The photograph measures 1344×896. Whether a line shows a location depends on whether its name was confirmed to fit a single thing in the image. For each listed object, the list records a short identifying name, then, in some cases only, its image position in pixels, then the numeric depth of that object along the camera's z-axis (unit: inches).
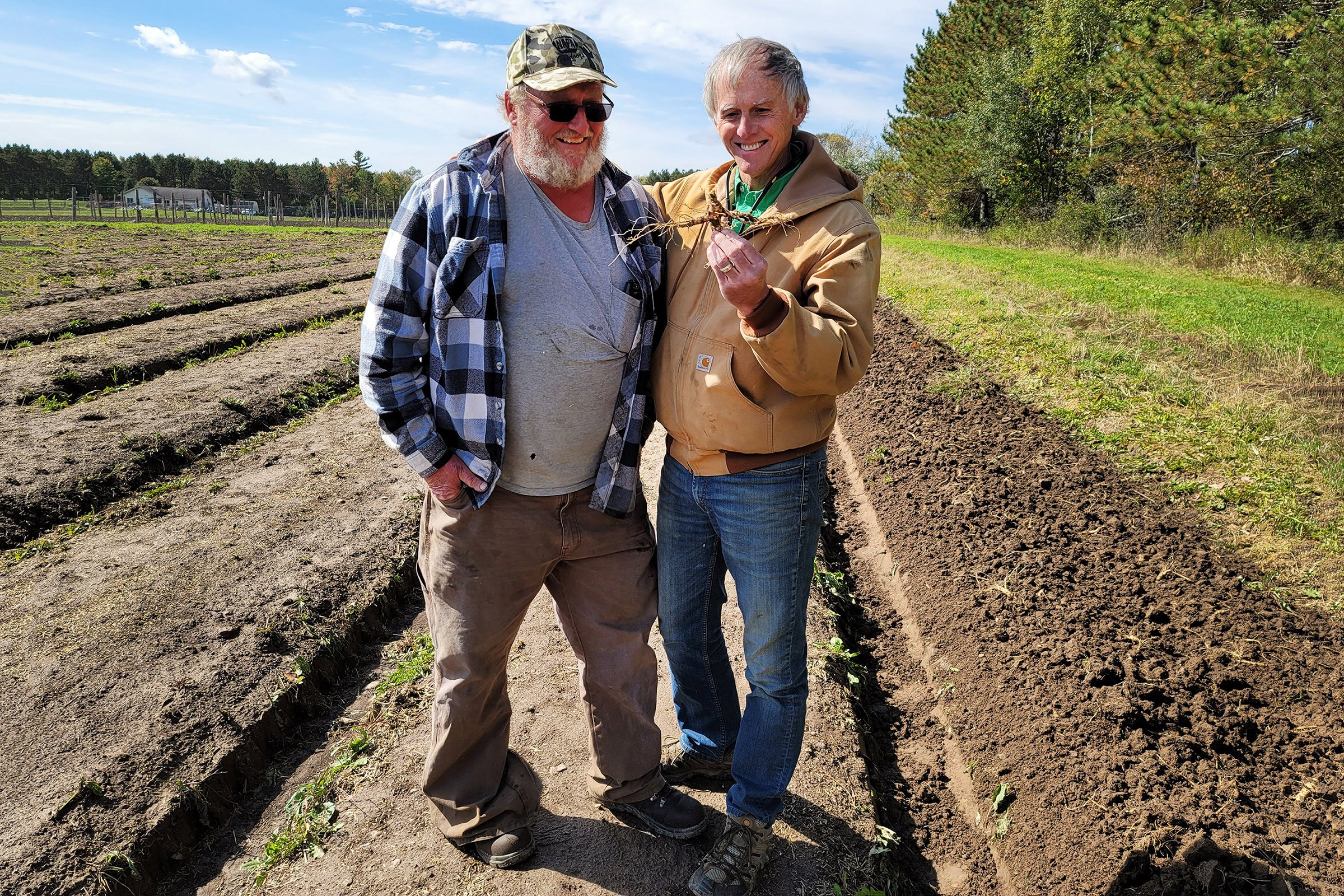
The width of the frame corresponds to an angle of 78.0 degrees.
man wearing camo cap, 93.5
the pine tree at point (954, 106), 1513.3
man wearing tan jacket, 86.9
